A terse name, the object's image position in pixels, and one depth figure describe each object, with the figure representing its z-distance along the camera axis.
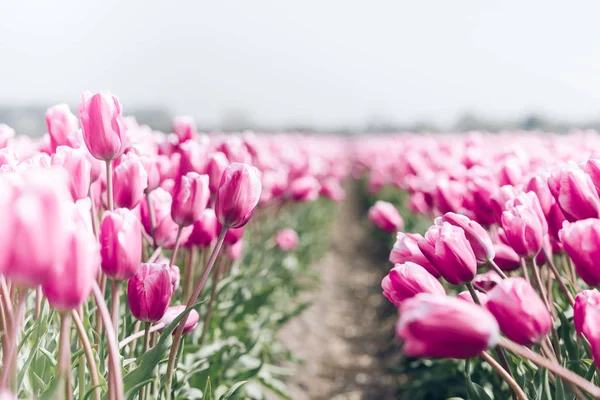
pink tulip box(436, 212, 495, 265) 1.35
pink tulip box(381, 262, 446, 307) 1.12
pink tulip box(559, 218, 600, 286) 1.07
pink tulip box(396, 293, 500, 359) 0.75
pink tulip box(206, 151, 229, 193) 1.98
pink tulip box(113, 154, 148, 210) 1.49
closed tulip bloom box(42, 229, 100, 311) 0.81
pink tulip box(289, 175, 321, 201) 4.23
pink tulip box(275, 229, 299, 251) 3.79
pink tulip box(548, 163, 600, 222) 1.34
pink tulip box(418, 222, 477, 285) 1.18
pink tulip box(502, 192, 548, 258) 1.36
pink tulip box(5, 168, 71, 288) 0.68
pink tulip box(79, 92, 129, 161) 1.40
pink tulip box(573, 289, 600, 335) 1.05
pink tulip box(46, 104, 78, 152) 1.70
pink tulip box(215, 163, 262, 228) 1.36
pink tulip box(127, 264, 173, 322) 1.26
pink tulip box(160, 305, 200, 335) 1.49
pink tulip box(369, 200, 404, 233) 3.46
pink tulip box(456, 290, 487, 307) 1.23
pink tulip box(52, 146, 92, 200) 1.23
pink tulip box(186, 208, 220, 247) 1.91
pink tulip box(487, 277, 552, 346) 0.96
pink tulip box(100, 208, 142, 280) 1.16
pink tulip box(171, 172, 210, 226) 1.55
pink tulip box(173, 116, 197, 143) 2.29
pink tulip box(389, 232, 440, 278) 1.32
